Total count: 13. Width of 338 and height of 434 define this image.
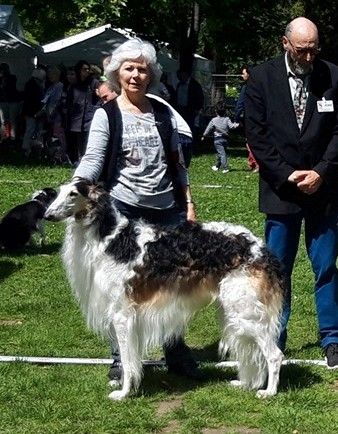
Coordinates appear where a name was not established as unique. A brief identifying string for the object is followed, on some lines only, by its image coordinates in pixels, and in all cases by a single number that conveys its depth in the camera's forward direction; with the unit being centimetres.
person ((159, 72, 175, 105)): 2149
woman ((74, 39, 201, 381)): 563
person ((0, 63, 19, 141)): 2236
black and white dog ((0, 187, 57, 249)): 1076
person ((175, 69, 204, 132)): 2205
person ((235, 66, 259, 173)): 1830
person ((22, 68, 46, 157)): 2130
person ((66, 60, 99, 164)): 1855
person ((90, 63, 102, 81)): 1912
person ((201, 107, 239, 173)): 1950
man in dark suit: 595
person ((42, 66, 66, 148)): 2012
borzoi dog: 554
